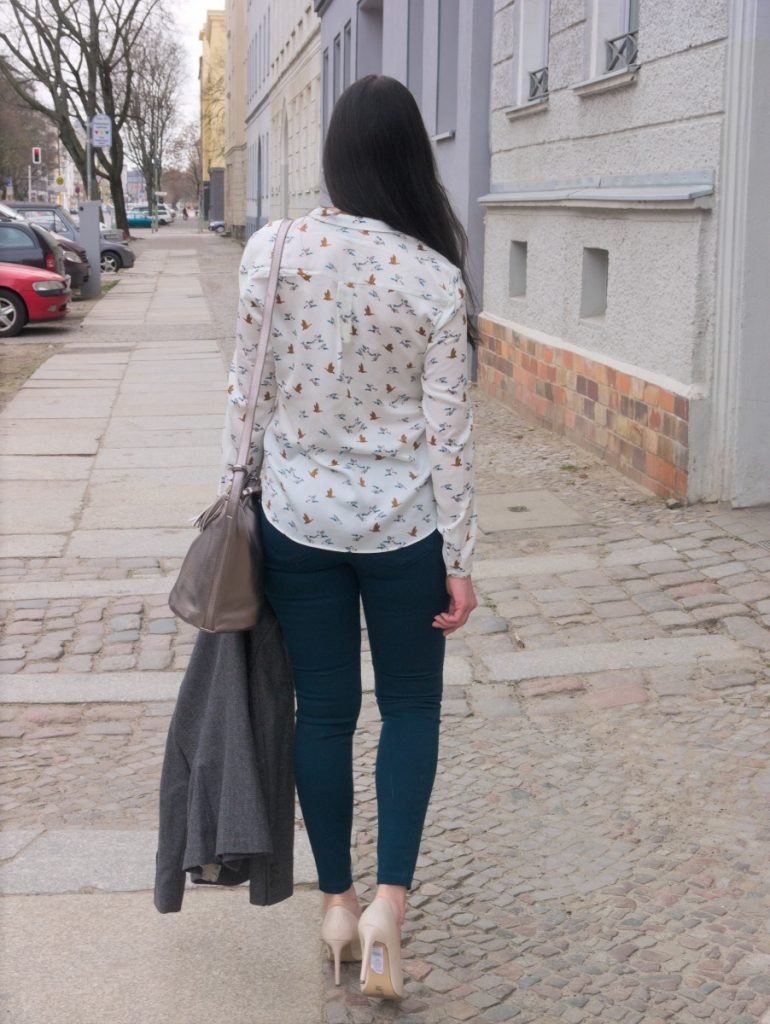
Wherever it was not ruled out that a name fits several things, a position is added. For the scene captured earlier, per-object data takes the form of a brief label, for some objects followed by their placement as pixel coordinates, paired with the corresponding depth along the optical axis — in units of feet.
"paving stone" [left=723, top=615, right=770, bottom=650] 18.16
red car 64.69
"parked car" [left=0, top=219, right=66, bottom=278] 69.62
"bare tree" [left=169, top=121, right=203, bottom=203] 348.26
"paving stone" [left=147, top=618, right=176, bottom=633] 19.75
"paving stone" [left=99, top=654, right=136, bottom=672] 18.17
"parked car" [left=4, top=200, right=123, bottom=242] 93.86
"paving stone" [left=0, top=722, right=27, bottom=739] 15.70
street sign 107.65
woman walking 9.07
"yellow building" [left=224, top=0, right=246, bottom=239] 212.43
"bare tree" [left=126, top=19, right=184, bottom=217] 222.28
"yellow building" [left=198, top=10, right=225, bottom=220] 308.60
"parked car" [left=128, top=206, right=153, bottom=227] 322.61
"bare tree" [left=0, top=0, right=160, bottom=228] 155.43
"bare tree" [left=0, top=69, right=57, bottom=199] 207.51
